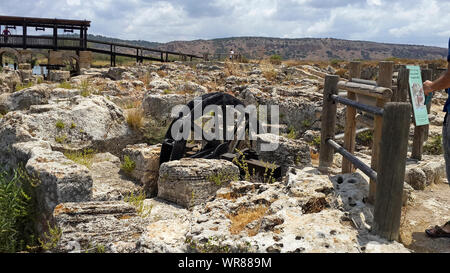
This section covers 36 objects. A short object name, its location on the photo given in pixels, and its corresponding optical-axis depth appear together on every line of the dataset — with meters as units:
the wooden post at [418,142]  6.33
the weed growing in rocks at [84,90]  9.03
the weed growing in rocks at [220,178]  5.48
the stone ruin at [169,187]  3.10
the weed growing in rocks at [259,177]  5.94
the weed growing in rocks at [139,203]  4.60
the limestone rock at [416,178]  5.21
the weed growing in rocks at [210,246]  2.96
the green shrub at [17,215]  4.04
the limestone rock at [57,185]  4.16
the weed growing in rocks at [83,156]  6.16
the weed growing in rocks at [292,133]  9.08
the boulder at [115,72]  18.30
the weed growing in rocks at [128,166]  6.57
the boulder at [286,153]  6.89
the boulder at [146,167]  6.51
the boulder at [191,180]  5.34
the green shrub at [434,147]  7.61
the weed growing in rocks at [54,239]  3.45
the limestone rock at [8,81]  13.19
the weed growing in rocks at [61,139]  6.98
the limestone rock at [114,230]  3.12
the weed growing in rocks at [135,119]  8.28
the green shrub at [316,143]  9.13
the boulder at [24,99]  8.26
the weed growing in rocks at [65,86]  10.16
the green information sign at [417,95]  5.34
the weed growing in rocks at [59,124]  7.09
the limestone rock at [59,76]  18.22
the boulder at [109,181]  5.02
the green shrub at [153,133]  8.45
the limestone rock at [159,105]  9.43
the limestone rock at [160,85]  12.13
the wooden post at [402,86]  5.50
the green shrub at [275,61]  22.92
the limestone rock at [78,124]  6.83
